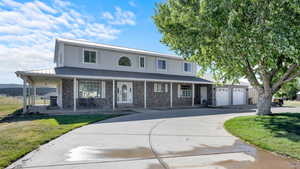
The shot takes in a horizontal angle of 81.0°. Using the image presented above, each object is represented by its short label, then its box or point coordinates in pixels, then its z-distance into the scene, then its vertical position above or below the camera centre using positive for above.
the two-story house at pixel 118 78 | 13.78 +1.04
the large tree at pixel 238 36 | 6.00 +2.28
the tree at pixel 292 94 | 37.97 -0.89
